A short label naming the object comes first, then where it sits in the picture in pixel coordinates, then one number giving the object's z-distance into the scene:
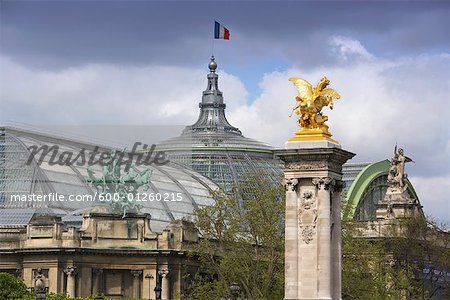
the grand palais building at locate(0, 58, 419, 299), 122.69
